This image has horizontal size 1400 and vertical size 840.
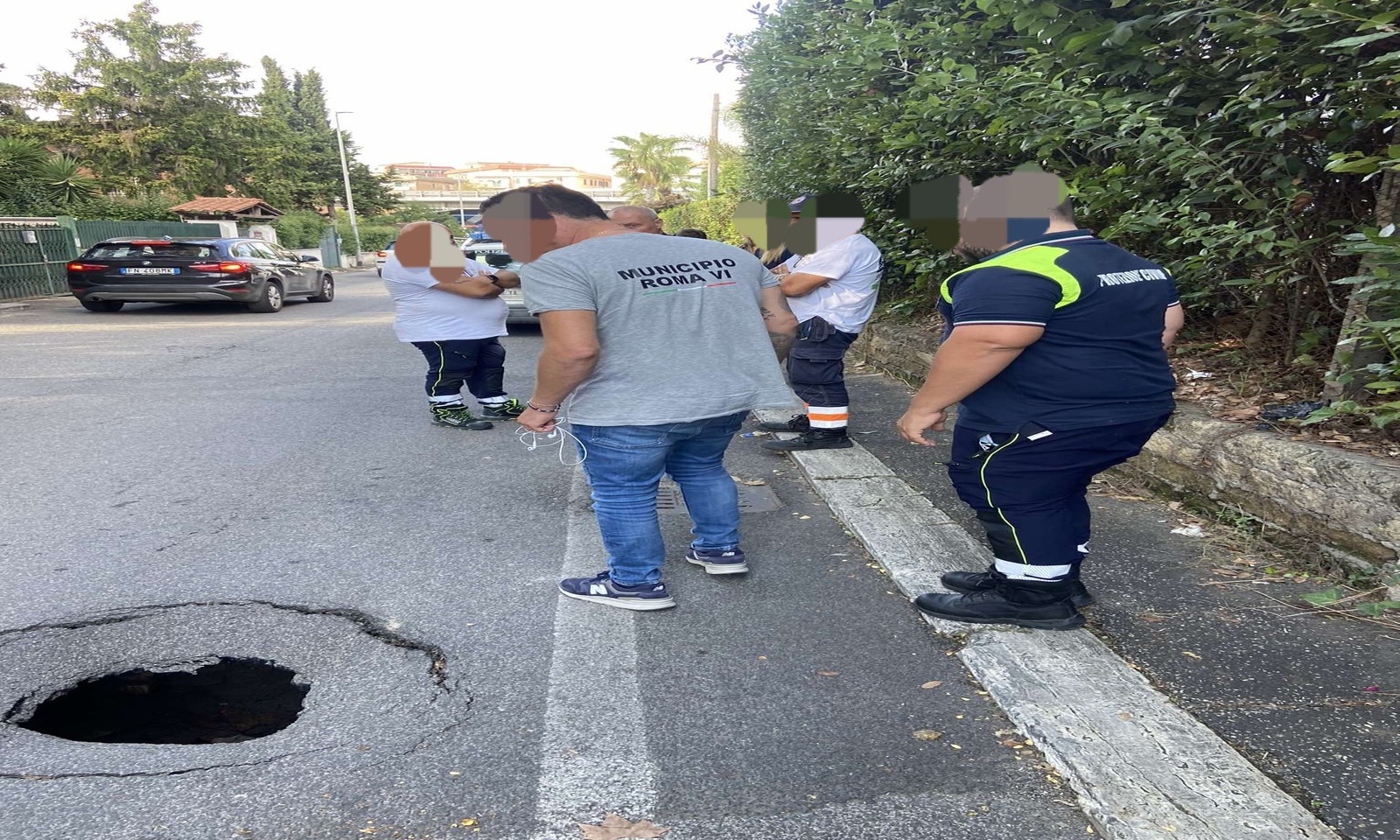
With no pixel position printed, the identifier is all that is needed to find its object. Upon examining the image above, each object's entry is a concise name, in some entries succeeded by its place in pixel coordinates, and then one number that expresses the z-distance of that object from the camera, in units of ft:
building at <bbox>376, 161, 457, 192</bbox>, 444.06
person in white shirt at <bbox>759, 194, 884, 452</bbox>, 17.47
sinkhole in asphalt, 8.82
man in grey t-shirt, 9.48
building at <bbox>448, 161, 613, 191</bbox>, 465.47
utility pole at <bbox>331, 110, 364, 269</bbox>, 142.92
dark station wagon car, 45.73
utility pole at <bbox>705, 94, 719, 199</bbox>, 114.83
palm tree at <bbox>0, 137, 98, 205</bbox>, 62.28
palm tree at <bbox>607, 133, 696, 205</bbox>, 163.63
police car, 36.34
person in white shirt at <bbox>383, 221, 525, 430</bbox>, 19.12
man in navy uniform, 8.50
